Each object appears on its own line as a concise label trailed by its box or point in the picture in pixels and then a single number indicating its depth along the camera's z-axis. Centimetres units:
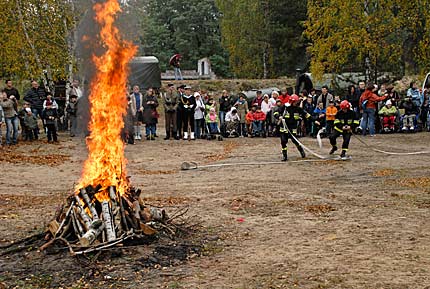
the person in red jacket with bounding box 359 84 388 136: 2206
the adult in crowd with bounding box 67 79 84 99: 2388
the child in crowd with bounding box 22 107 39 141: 2203
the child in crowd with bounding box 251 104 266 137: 2333
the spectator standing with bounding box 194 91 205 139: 2295
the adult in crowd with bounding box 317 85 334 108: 2244
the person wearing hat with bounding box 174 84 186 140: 2277
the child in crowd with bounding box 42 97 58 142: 2164
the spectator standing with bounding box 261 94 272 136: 2342
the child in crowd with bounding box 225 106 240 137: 2386
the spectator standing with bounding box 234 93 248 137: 2378
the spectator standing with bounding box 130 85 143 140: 2253
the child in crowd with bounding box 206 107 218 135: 2302
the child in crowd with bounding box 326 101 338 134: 2128
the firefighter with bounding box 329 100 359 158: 1623
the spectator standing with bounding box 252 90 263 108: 2391
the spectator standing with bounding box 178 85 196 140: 2273
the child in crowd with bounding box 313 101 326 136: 2224
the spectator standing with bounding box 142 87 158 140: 2269
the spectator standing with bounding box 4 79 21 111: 2194
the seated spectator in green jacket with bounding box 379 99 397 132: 2288
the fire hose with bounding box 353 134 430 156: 1766
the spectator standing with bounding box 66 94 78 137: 2227
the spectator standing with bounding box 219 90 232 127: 2403
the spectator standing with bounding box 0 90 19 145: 2064
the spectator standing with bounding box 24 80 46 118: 2298
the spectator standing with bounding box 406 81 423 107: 2321
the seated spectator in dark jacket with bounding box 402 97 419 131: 2308
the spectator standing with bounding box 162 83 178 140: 2270
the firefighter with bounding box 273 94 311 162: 1659
